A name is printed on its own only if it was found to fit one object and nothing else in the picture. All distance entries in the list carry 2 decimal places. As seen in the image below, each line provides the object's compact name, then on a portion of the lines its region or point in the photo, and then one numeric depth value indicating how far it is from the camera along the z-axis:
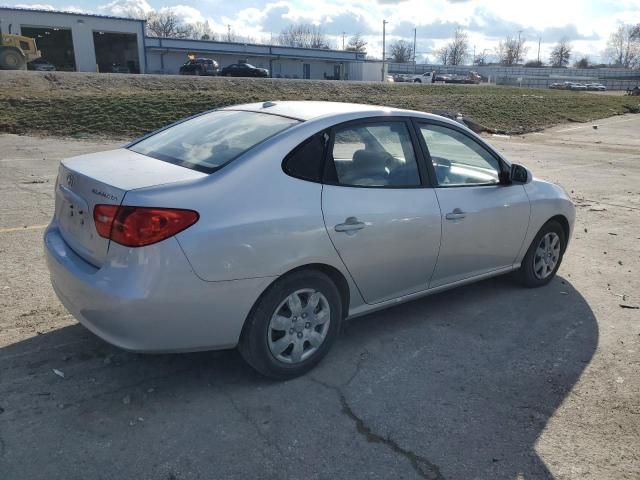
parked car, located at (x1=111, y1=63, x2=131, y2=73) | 55.50
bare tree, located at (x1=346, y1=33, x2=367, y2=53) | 129.01
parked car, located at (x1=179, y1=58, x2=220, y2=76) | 47.28
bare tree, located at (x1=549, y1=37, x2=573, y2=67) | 148.00
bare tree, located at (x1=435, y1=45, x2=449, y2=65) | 157.12
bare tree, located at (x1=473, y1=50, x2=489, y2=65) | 155.88
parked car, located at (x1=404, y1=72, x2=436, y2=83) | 75.46
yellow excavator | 33.28
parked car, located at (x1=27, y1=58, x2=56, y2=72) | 45.81
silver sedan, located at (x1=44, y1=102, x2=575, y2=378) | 2.95
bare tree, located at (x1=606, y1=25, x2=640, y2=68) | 140.62
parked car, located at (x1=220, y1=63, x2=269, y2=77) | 47.62
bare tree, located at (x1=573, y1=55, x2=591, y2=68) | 139.31
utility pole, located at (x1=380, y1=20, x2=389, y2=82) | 74.56
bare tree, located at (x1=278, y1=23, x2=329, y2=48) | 139.80
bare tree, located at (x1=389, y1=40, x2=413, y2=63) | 148.88
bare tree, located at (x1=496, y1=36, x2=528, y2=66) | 150.00
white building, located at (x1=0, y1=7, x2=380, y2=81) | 51.81
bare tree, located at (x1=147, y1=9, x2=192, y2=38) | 107.62
